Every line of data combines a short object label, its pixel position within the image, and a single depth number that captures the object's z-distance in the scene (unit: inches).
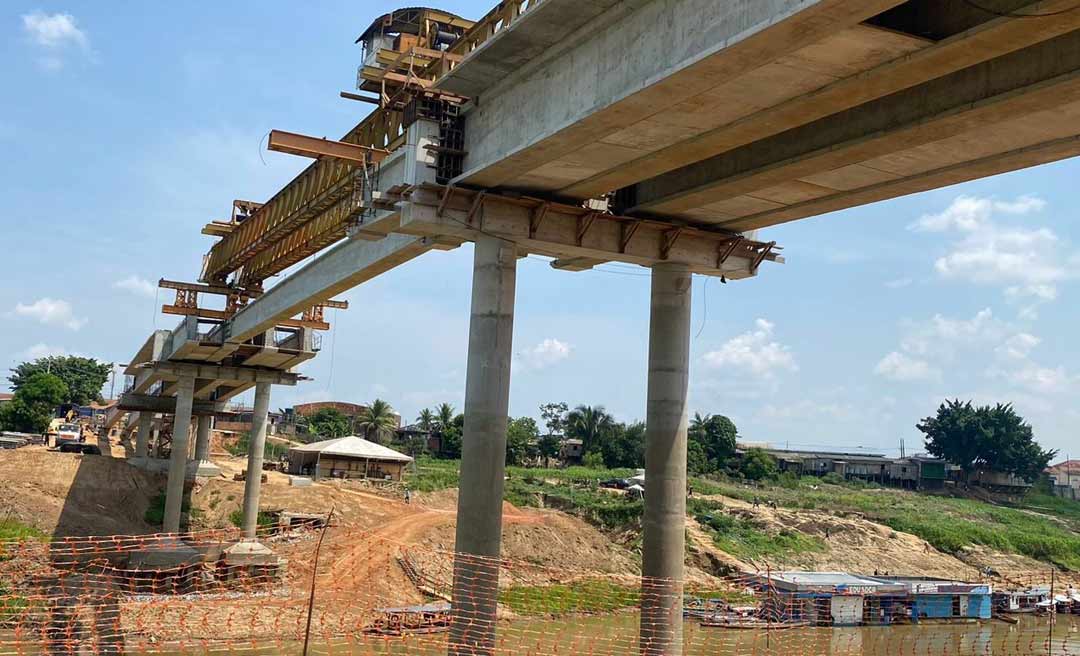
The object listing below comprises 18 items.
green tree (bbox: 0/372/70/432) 3085.4
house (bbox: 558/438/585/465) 3688.5
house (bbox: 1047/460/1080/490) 4700.5
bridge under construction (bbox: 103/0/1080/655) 460.8
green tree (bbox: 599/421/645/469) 3425.2
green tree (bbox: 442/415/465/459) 3550.7
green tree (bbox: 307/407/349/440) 3858.3
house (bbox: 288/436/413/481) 2546.8
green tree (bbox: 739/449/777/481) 3501.5
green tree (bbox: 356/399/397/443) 3786.9
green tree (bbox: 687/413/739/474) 3690.9
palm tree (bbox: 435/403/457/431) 3870.6
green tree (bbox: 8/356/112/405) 4448.8
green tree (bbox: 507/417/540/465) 3324.3
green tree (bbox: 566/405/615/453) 3698.3
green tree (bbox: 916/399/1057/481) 3961.6
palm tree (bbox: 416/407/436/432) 4042.8
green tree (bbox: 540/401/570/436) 3811.5
